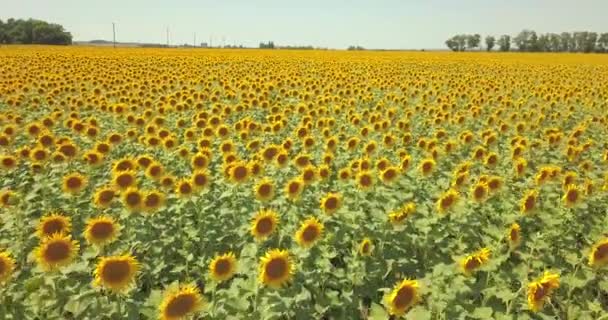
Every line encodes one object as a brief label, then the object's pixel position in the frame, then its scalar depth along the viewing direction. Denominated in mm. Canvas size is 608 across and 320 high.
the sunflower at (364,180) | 5629
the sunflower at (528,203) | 4984
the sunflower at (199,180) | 5463
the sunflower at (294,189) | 5318
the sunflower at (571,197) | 5207
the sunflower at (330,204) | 4910
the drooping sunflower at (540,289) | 3141
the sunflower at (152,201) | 4934
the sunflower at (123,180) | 5281
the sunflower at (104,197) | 4945
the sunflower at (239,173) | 5648
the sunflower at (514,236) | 4262
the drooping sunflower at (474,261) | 3584
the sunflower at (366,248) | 4148
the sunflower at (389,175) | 5871
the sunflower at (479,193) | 5418
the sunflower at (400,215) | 4715
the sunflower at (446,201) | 5094
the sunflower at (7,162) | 6254
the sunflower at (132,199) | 4808
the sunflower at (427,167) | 6406
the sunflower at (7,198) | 4930
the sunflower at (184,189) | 5367
